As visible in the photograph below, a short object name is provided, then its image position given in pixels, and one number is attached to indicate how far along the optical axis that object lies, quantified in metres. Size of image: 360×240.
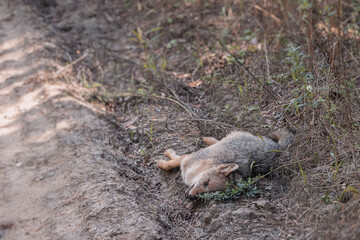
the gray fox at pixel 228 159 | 9.03
